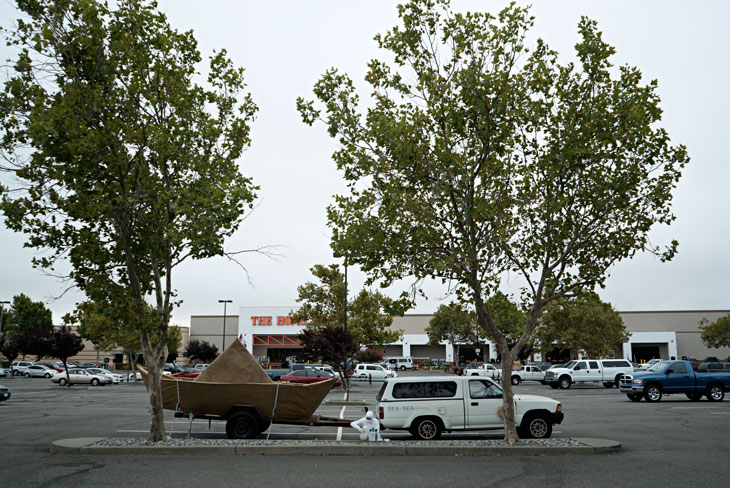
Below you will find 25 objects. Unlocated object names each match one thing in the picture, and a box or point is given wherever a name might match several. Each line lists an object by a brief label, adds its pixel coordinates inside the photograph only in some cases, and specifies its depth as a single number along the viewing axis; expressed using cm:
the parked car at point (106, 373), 4719
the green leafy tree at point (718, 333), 6208
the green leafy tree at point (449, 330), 6956
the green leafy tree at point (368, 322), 4190
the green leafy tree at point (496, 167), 1330
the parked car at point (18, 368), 6302
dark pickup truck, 2533
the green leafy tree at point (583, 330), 5200
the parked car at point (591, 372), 3822
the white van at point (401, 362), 7125
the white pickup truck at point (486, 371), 4825
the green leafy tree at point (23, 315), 7356
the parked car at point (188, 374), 3422
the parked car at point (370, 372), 4794
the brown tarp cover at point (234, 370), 1457
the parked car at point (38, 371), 6097
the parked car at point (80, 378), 4541
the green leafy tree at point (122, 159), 1249
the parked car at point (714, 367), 2999
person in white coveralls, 1315
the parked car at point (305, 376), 2952
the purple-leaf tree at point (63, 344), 4678
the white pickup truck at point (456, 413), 1420
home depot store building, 7150
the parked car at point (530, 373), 4766
